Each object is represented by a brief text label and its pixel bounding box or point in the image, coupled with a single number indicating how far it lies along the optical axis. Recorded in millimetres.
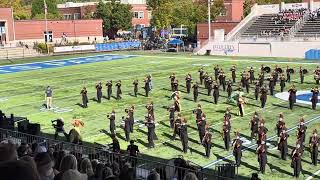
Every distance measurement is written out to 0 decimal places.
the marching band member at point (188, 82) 25297
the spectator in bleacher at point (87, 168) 6929
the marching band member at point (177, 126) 15158
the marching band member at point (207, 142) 13820
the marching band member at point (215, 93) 21883
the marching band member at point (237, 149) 12750
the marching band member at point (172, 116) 17662
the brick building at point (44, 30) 57875
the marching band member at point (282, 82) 23962
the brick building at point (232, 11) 64250
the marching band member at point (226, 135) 14492
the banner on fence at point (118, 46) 57250
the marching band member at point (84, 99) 22281
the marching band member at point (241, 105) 19128
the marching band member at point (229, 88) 23391
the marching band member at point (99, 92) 23306
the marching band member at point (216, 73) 27409
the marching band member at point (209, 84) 24436
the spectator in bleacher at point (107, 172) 7152
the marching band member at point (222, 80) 25828
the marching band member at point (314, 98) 19636
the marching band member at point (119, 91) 23947
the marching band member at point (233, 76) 27553
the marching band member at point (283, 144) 13234
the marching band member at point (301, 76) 27097
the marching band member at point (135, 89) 24988
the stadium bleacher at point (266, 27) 47731
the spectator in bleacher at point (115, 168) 8716
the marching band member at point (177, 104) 20041
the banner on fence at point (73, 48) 55156
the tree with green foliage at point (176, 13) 65875
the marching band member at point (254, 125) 15282
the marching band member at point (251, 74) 26750
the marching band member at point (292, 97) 19853
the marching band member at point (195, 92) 22617
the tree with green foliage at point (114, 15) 73938
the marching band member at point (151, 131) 15266
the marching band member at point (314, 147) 12617
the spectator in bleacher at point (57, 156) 7476
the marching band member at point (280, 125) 14434
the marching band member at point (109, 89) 24056
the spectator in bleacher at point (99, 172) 7620
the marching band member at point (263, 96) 20492
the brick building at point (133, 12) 88506
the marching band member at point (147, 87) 24919
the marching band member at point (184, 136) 14484
